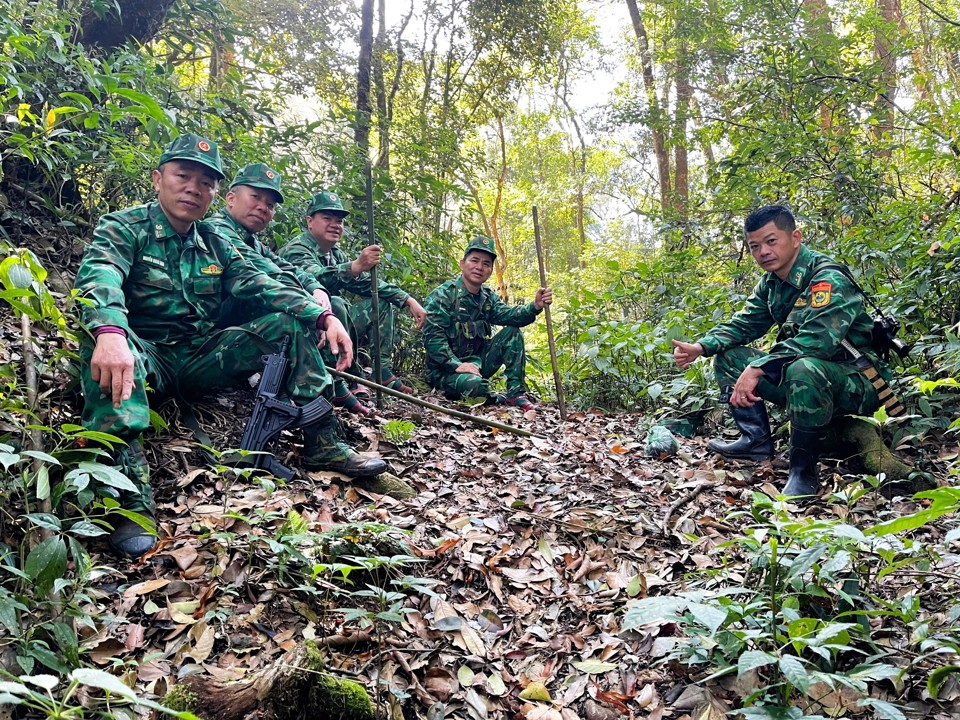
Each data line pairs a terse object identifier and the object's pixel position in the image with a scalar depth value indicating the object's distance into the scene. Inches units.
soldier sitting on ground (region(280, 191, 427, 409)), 226.4
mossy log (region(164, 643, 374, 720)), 74.9
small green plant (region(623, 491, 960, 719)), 79.4
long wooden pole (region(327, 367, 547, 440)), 176.4
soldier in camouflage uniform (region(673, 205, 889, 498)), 157.6
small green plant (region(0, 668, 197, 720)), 43.8
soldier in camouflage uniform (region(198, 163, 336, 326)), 170.2
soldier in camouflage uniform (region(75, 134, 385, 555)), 136.8
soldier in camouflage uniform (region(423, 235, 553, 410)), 275.7
